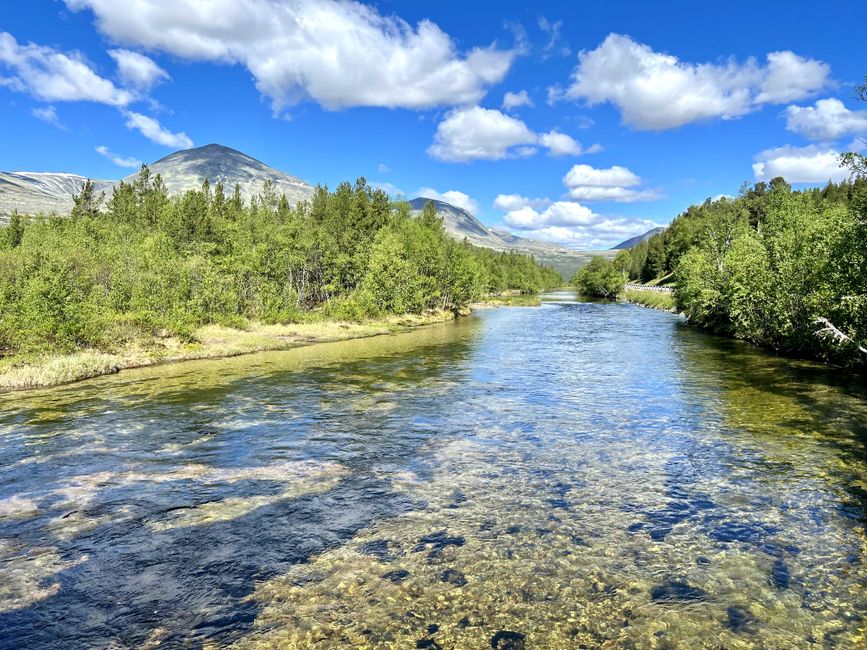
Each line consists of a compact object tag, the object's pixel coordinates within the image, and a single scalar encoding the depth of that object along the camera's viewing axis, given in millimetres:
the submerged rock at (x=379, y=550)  12658
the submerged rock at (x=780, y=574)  11414
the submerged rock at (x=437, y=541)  13102
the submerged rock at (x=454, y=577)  11531
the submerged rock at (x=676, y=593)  10836
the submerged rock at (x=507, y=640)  9438
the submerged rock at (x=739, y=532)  13445
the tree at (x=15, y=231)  88906
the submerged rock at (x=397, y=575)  11719
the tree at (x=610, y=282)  176262
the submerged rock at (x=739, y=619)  9914
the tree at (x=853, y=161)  27555
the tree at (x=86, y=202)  105912
